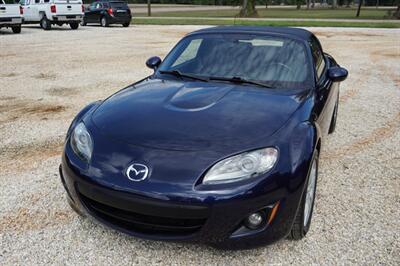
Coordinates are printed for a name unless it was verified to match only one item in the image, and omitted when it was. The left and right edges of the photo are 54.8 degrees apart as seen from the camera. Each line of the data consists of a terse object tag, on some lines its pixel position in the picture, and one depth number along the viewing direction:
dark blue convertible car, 2.25
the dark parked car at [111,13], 23.17
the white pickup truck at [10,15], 16.94
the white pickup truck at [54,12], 19.94
